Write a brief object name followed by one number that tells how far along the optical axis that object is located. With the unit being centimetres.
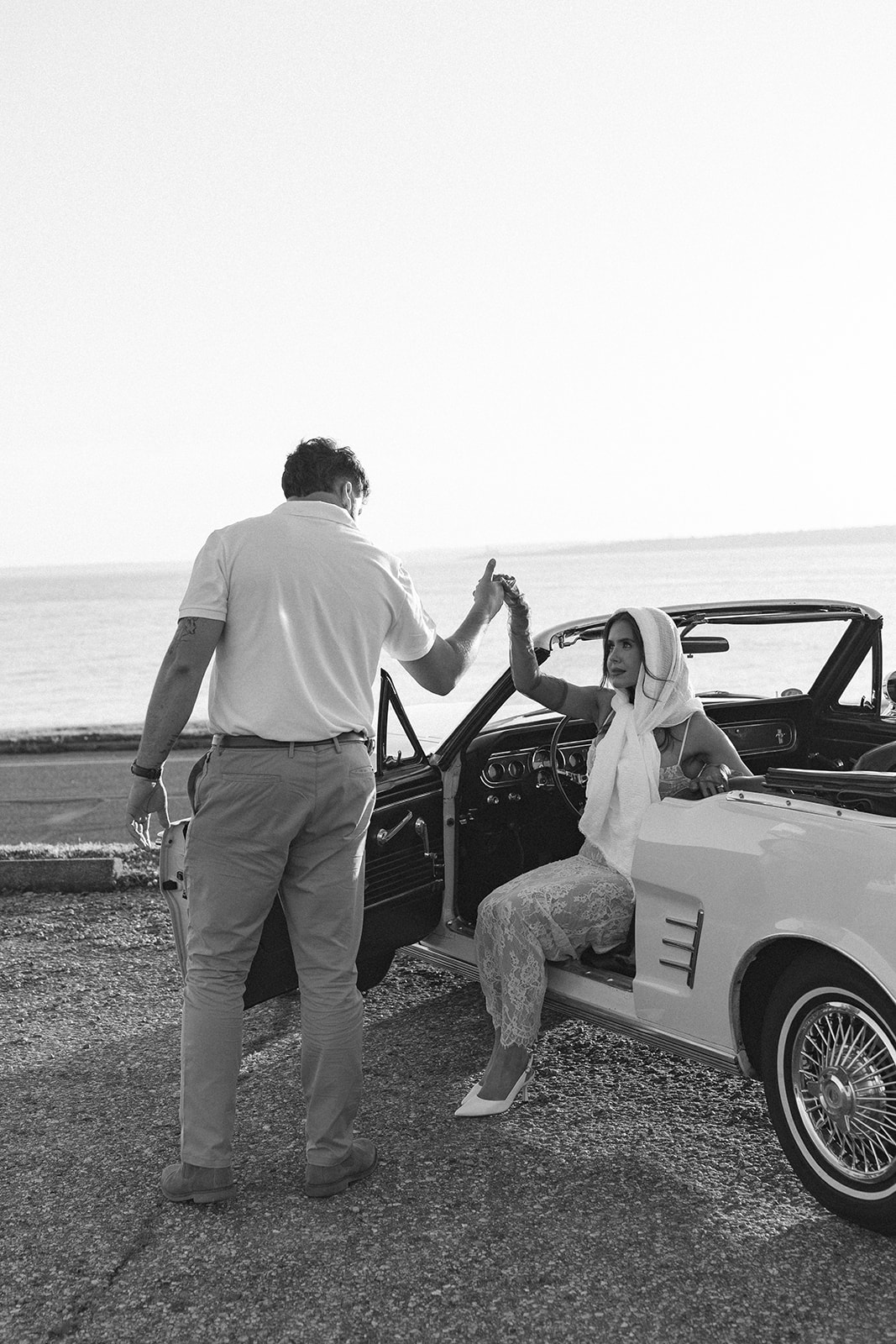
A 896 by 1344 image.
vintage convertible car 323
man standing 350
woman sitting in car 410
